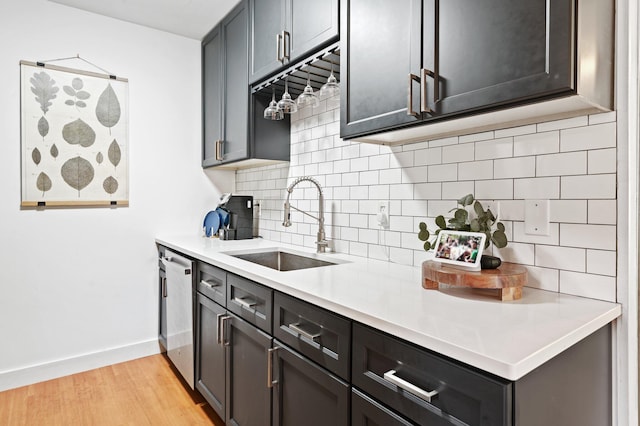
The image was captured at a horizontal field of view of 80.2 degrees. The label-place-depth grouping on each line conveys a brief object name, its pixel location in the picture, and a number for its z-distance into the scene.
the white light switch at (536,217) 1.23
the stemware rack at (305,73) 1.78
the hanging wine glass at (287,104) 2.05
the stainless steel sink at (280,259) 2.14
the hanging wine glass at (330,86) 1.85
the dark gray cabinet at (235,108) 2.42
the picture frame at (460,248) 1.18
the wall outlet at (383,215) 1.81
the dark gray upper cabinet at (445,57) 0.93
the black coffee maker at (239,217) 2.76
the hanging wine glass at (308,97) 1.93
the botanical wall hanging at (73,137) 2.48
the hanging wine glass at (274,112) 2.13
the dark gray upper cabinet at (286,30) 1.72
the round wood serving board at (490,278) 1.09
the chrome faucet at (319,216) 2.00
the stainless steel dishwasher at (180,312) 2.23
